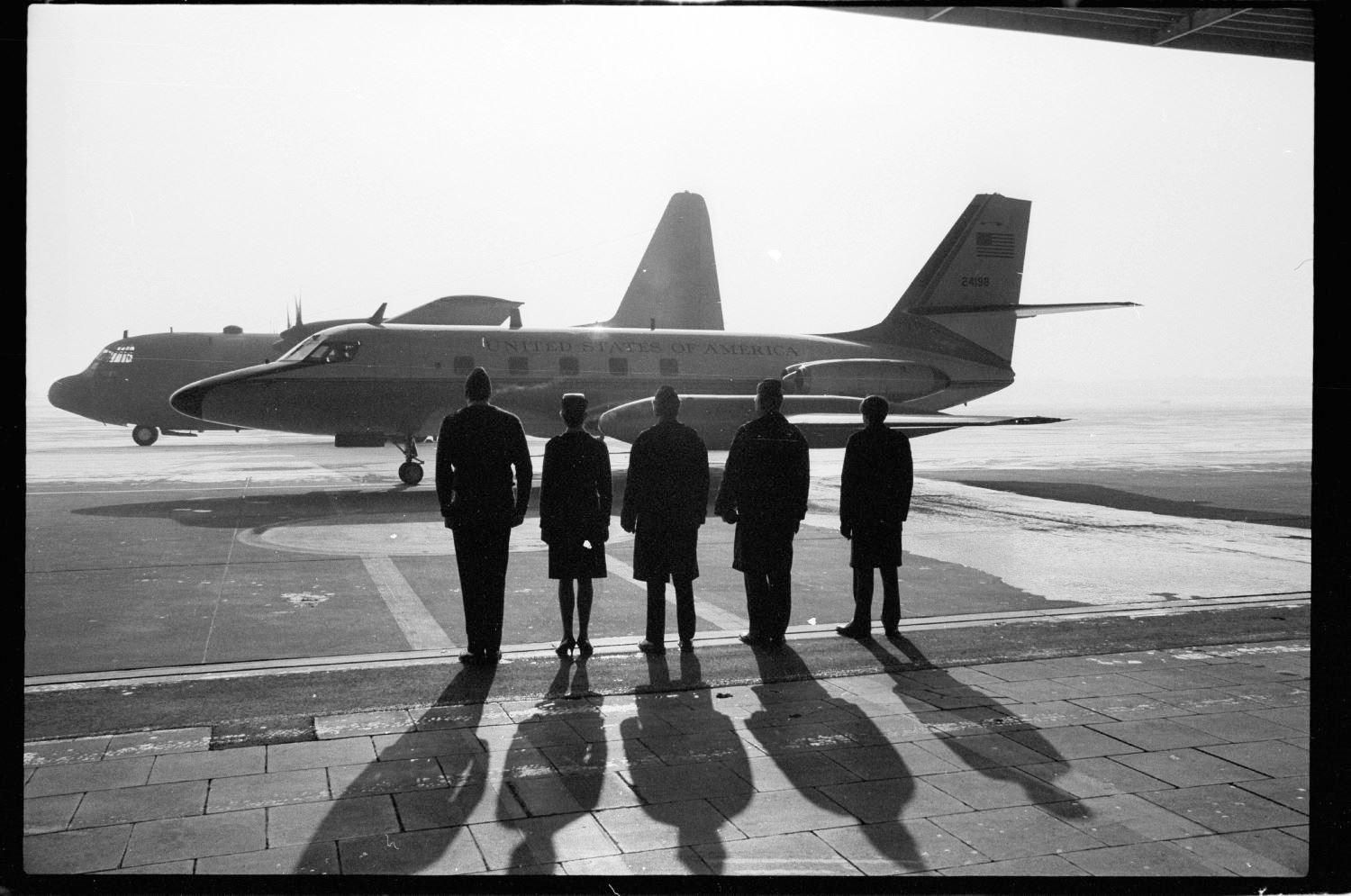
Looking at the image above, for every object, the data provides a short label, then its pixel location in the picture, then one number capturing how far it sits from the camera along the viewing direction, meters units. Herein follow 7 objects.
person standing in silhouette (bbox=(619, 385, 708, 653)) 7.54
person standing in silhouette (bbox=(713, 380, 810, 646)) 7.66
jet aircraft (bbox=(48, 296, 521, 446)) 27.75
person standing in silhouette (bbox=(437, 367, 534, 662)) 7.12
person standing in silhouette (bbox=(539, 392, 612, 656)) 7.39
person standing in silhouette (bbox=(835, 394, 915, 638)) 8.01
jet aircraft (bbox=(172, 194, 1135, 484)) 18.50
